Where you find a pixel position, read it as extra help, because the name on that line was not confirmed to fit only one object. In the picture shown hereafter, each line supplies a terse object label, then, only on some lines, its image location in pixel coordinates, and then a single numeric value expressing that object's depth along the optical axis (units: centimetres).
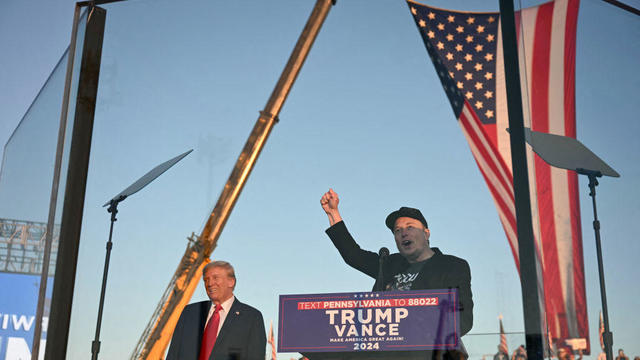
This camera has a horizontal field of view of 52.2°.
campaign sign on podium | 405
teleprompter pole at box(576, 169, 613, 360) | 396
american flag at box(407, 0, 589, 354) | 410
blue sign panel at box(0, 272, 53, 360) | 509
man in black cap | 418
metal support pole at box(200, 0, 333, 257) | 482
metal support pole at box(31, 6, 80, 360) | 496
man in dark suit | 438
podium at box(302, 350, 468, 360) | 401
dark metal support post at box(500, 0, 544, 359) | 397
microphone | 429
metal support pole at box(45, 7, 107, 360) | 489
